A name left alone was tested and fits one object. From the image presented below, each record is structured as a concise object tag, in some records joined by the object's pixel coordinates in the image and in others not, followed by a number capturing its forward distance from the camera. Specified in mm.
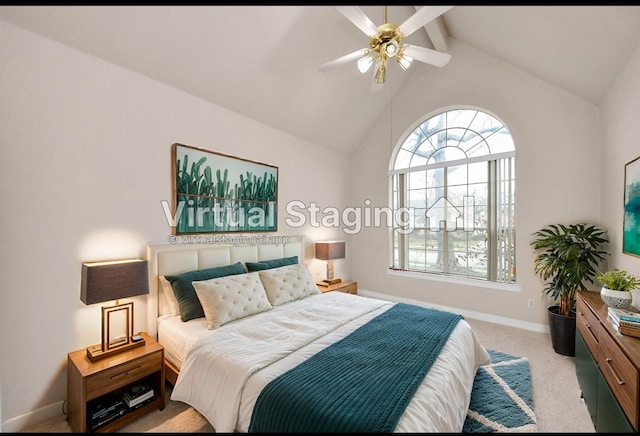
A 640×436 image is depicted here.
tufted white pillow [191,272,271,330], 2277
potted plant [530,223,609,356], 2787
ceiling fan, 1937
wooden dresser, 1320
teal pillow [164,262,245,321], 2361
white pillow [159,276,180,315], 2461
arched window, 3797
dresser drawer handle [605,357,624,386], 1419
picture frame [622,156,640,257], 2117
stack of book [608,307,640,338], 1533
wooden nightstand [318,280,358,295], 3813
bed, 1429
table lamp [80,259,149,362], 1913
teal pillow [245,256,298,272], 3119
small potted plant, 1874
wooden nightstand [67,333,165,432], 1767
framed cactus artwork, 2725
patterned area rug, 1866
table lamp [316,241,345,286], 4031
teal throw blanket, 1279
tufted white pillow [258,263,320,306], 2812
